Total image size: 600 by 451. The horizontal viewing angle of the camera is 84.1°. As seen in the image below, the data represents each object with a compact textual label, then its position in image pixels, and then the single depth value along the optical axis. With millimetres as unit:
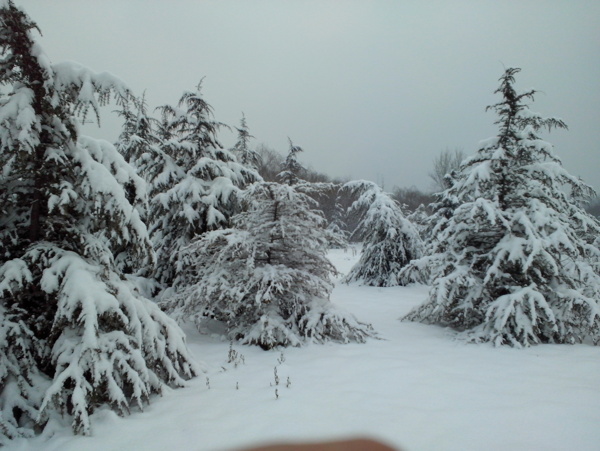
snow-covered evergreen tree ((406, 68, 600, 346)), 5406
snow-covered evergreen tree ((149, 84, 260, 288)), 6953
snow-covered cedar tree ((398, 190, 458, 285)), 6291
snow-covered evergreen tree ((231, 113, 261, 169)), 15109
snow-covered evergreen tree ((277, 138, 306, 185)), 17247
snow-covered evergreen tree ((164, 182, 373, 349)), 5320
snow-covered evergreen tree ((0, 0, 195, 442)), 3021
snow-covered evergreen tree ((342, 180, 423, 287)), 12219
